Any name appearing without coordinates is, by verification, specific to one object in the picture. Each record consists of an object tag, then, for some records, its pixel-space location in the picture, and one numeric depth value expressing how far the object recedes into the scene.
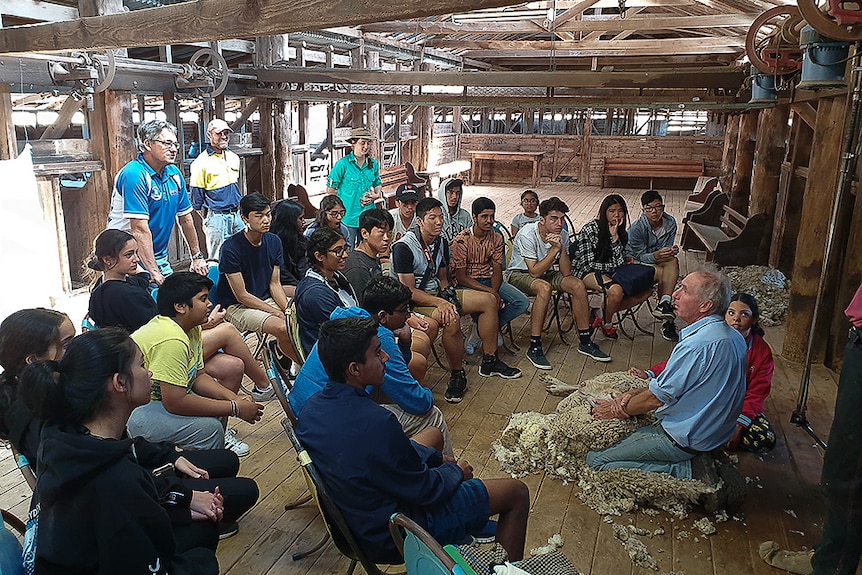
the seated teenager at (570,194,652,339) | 4.84
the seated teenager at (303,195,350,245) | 4.67
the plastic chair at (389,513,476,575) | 1.33
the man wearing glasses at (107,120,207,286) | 3.80
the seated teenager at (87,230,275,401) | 2.91
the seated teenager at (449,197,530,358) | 4.58
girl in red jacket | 3.06
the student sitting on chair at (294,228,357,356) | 3.16
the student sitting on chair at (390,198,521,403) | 4.00
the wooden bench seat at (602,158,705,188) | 14.98
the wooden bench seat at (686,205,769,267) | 6.71
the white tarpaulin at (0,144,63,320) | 4.35
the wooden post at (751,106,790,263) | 6.93
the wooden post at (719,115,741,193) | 9.86
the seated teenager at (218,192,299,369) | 3.82
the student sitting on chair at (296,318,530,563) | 1.84
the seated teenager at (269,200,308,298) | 4.43
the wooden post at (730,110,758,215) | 8.37
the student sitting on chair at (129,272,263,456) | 2.48
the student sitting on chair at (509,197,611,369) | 4.63
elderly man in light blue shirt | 2.63
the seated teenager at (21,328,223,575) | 1.52
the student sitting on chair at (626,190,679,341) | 5.07
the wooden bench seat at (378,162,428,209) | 10.19
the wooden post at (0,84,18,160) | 4.45
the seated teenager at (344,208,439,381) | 3.78
